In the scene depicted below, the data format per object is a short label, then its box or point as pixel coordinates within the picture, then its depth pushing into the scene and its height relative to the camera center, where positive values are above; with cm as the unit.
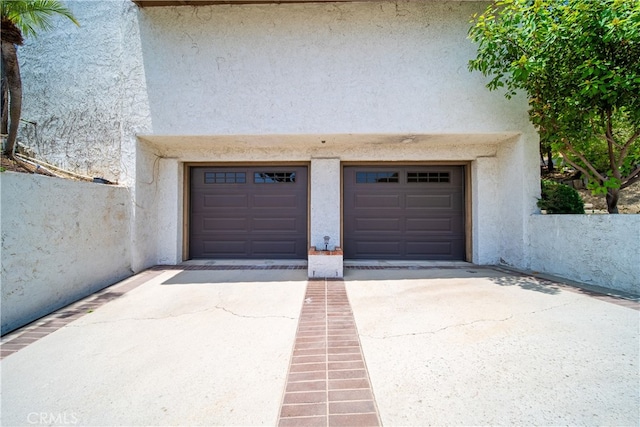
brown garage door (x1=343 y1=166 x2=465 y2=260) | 675 +10
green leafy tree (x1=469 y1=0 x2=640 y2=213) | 396 +241
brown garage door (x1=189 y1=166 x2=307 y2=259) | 680 +20
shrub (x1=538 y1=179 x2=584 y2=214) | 530 +37
